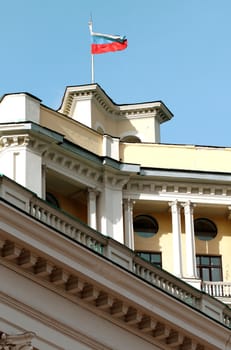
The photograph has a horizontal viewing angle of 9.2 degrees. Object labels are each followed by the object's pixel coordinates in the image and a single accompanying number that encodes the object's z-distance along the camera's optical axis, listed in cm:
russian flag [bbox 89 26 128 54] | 5794
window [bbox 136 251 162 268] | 5276
